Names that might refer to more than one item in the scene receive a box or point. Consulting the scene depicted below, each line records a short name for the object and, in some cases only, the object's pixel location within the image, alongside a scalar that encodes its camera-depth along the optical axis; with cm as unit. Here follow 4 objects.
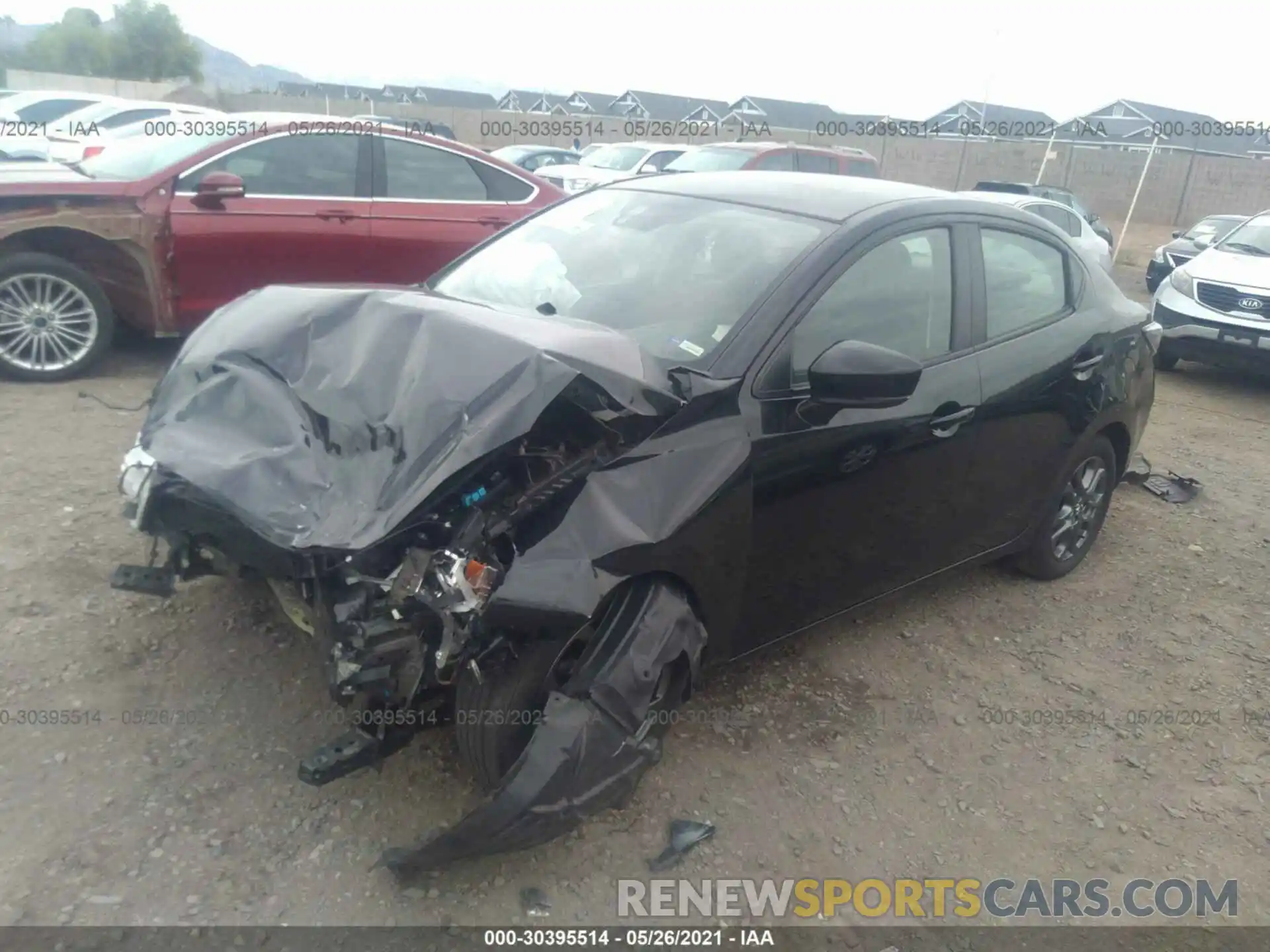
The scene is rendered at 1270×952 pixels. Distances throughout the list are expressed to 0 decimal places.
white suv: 806
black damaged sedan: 232
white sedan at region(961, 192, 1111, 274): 1154
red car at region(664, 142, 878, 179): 1237
